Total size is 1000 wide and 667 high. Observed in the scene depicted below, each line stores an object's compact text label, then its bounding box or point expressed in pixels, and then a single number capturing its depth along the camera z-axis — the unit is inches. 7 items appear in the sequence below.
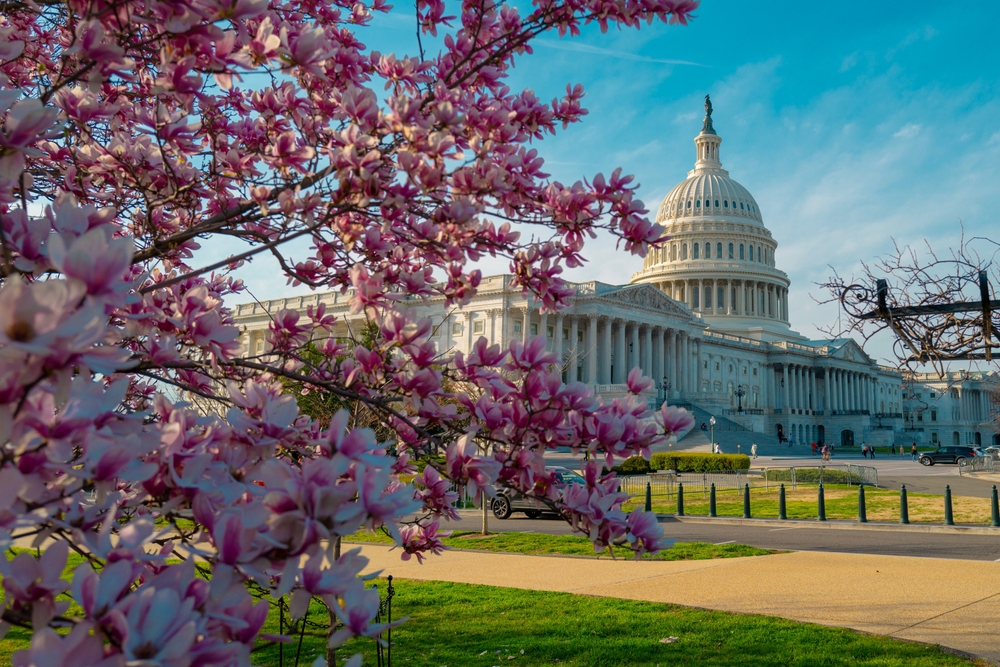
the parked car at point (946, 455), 2320.4
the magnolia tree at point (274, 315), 77.9
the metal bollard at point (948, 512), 754.2
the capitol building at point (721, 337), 3253.0
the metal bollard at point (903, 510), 764.4
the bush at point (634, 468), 1663.9
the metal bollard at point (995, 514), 737.0
